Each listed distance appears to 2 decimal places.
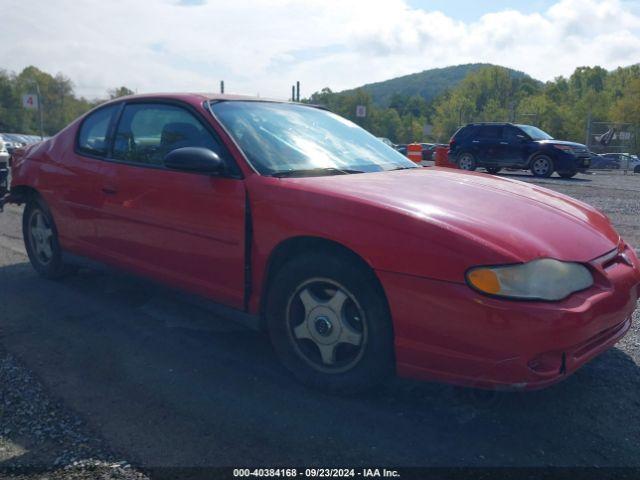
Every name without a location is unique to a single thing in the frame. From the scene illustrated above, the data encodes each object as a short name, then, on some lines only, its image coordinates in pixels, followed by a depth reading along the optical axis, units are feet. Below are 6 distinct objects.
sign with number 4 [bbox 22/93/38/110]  92.84
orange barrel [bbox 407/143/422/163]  49.10
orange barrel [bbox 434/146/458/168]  53.36
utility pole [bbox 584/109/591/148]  88.19
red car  8.24
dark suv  56.24
